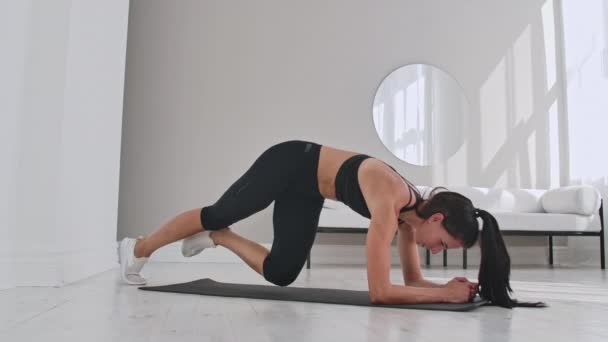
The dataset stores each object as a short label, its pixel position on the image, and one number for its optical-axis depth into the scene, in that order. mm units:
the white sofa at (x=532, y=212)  4383
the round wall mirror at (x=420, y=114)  5262
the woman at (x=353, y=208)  1894
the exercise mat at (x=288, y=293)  1938
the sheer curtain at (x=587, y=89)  5137
